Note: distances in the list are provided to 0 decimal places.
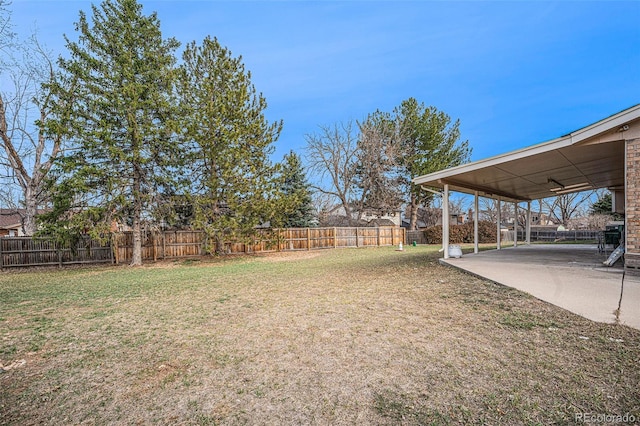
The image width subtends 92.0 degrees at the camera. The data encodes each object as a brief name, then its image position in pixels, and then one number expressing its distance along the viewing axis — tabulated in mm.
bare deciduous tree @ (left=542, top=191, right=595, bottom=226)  36275
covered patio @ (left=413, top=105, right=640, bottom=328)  4949
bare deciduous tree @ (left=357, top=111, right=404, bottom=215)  24844
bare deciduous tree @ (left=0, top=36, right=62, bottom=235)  13953
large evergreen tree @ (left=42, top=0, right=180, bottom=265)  11531
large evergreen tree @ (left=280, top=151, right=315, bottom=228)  21875
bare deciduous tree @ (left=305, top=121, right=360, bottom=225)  25781
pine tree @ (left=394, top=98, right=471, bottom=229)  24625
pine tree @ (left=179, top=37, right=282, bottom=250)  13094
